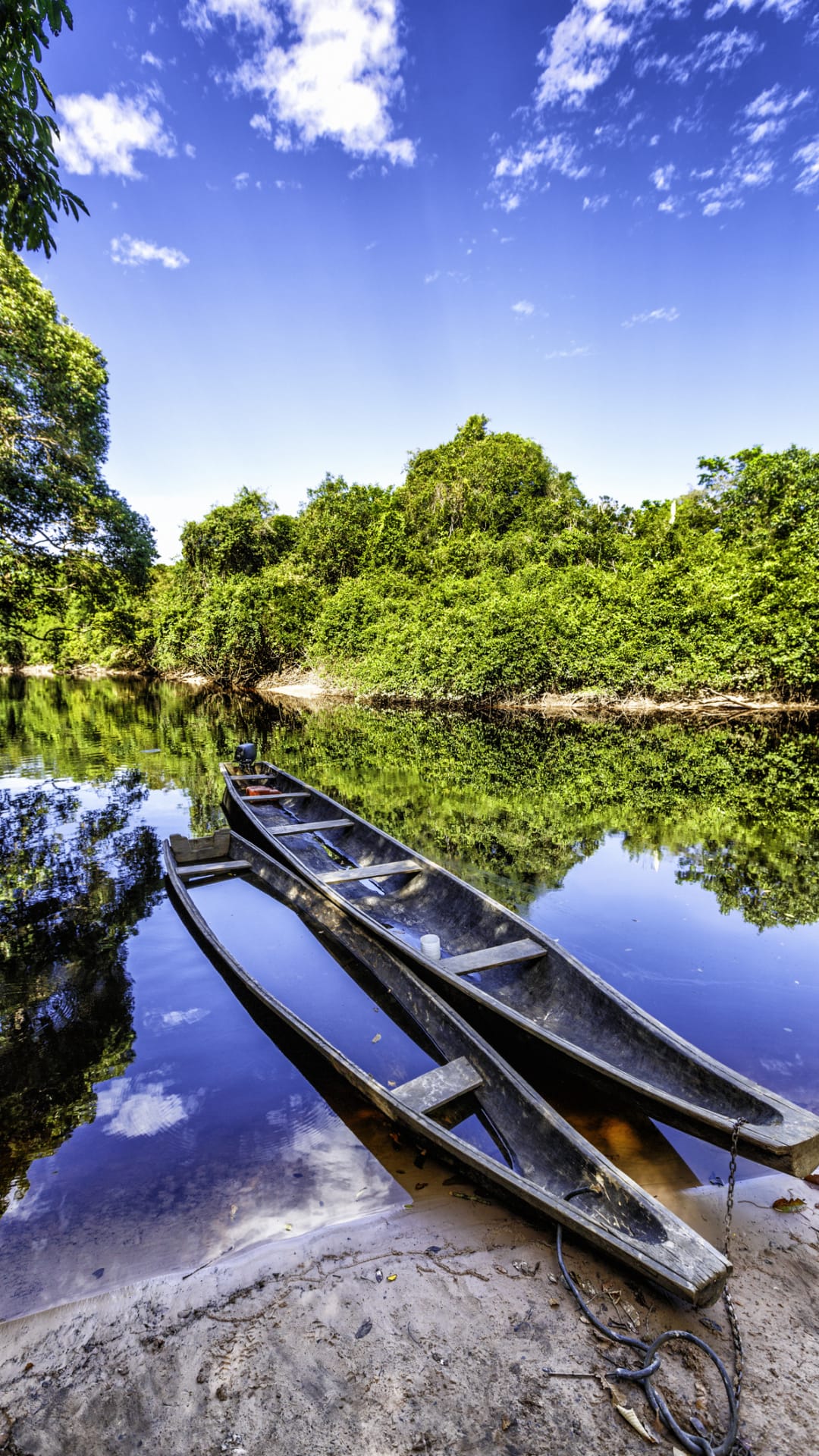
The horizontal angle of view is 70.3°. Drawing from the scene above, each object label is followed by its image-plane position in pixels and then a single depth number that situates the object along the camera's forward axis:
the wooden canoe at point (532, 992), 2.43
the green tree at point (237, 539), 33.62
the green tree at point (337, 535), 34.25
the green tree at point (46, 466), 13.17
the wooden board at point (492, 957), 3.81
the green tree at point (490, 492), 35.44
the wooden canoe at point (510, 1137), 1.94
